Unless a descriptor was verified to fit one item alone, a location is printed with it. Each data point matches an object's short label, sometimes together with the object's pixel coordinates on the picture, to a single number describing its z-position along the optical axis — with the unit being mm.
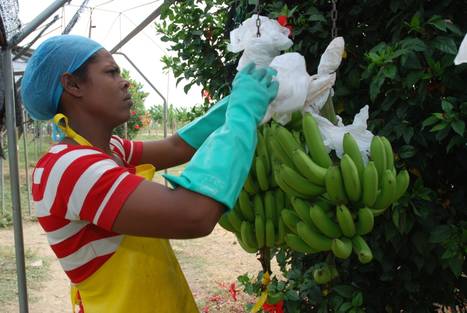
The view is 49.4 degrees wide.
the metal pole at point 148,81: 7191
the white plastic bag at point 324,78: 1553
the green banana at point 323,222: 1401
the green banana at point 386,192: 1412
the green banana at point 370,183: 1366
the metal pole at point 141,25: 4064
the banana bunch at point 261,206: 1578
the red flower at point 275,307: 2295
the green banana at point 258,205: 1591
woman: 1270
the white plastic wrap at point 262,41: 1602
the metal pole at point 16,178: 2369
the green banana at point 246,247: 1644
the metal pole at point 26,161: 7568
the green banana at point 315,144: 1432
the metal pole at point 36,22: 2355
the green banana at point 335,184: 1346
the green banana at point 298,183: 1384
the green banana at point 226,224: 1695
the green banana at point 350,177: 1345
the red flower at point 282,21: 1830
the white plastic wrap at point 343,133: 1483
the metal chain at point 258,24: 1579
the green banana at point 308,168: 1372
